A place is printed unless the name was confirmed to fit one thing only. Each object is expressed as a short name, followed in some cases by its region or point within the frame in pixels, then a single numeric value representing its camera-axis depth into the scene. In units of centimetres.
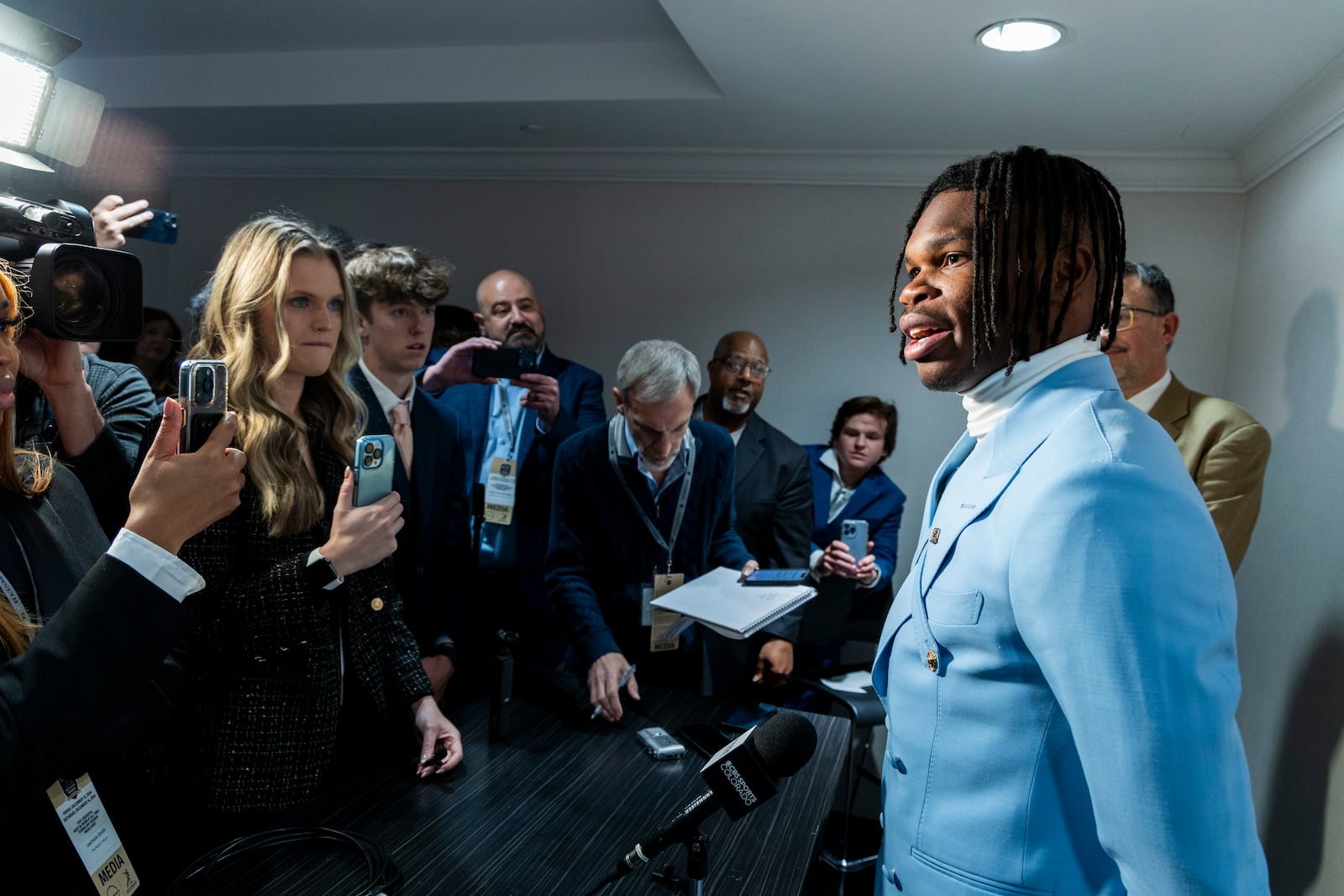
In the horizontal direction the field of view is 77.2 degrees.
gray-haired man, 228
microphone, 99
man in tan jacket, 236
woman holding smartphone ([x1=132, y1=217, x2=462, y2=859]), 147
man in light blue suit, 73
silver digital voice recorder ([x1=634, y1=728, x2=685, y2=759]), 170
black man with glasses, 310
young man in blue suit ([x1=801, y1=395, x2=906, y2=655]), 329
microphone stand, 103
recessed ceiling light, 236
